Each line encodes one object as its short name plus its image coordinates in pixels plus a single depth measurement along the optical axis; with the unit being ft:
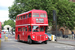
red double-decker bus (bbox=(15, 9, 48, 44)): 75.36
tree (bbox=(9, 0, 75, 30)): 135.54
